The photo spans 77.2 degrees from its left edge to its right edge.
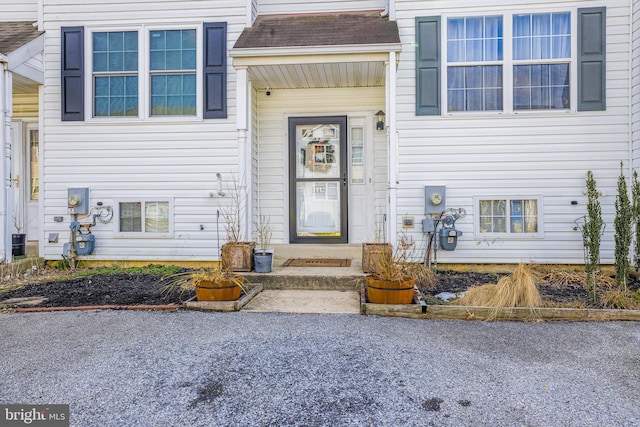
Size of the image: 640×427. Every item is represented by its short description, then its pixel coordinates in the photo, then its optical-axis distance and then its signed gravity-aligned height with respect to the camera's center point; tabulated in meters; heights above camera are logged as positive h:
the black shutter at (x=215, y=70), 5.81 +2.09
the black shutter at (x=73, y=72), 5.93 +2.10
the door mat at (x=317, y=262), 5.40 -0.66
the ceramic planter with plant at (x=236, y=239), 5.06 -0.34
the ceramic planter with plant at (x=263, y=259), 4.92 -0.55
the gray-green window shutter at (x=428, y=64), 5.63 +2.12
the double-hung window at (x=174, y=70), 5.88 +2.12
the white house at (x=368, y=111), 5.43 +1.49
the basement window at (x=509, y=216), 5.60 -0.01
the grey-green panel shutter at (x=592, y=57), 5.39 +2.13
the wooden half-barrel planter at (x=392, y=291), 3.73 -0.71
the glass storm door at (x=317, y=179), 6.49 +0.58
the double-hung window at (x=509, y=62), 5.51 +2.12
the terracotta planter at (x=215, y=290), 3.90 -0.75
